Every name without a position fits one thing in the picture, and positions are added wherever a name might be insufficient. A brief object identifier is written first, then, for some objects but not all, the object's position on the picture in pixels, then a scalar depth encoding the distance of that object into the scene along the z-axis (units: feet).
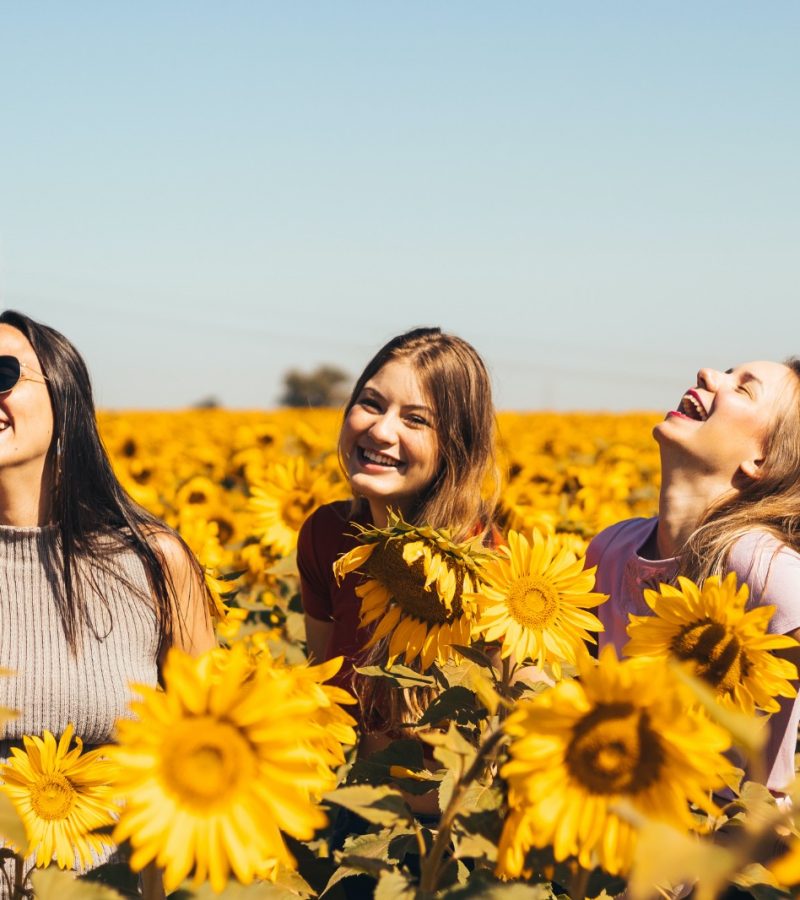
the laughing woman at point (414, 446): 9.13
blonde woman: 8.73
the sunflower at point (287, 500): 14.76
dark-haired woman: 8.36
